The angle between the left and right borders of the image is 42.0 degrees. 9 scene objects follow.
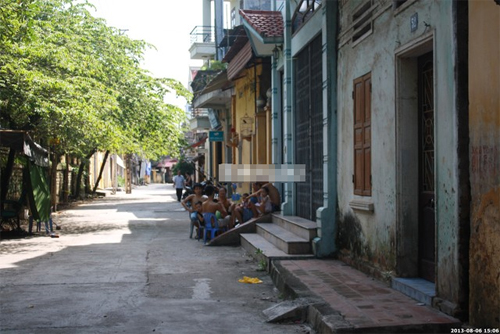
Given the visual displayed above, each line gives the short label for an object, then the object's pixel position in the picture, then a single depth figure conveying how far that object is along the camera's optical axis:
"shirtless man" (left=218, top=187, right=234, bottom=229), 15.34
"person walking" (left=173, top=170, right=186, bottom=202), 32.69
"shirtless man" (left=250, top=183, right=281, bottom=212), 15.12
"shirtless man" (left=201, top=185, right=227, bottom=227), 14.77
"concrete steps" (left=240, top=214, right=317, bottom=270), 10.77
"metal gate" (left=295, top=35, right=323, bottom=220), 11.89
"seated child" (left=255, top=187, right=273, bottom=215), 14.84
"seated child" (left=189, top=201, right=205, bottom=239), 15.03
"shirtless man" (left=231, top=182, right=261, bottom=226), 15.46
